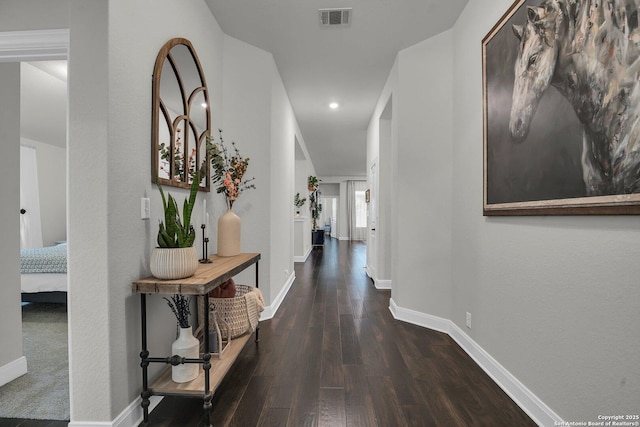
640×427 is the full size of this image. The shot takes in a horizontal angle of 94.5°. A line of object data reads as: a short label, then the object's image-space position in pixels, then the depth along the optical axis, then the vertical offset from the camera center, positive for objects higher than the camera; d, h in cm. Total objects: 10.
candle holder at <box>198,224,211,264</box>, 206 -28
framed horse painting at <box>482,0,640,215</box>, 112 +49
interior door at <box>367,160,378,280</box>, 480 -12
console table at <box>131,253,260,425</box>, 144 -73
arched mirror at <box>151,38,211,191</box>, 174 +69
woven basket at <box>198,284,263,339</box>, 207 -69
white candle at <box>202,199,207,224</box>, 221 +4
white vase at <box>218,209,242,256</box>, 235 -14
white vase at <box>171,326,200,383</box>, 159 -75
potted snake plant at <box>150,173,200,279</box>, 149 -16
